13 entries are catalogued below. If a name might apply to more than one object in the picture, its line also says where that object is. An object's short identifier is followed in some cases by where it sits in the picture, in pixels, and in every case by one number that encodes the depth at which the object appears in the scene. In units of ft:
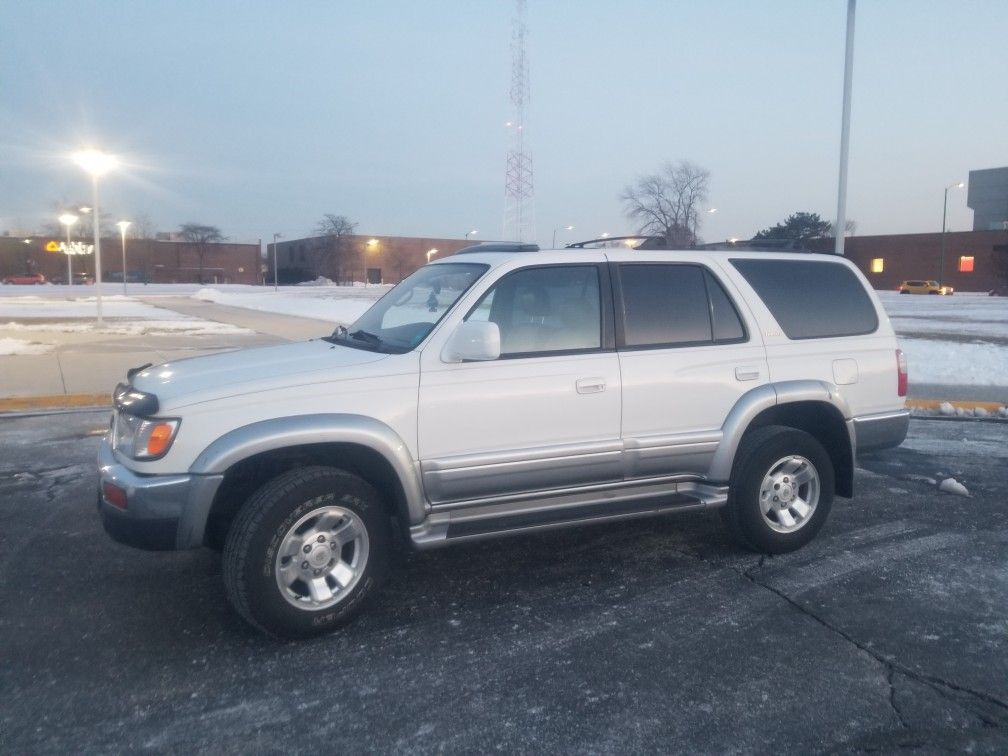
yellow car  194.80
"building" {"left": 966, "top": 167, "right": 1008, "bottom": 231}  281.95
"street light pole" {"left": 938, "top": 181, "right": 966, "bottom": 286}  210.38
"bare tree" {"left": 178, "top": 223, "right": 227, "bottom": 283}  320.91
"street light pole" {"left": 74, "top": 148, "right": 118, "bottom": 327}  73.21
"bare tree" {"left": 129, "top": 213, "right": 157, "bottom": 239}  390.28
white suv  13.03
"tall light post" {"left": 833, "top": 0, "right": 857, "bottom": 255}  43.73
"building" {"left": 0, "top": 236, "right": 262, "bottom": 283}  289.74
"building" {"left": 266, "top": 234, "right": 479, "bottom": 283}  248.73
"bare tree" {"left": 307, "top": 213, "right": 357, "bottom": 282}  255.09
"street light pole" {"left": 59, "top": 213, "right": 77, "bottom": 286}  174.52
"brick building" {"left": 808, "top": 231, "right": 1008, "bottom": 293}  215.72
